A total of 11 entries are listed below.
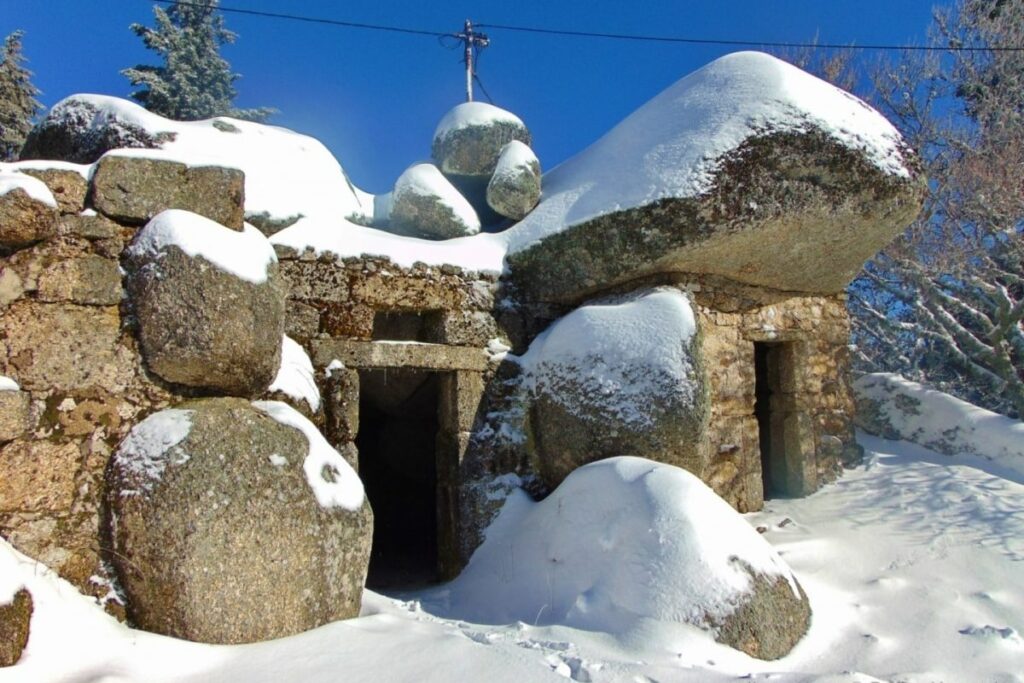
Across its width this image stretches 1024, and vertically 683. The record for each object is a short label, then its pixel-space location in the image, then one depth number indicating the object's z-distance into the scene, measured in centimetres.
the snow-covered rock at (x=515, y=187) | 555
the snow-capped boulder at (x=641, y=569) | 324
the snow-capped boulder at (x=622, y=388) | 436
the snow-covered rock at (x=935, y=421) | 619
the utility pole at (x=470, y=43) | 960
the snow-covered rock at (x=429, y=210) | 539
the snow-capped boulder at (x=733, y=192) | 459
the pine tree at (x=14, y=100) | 1247
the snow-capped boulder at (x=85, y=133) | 449
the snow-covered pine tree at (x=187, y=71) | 1298
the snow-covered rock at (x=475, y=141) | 608
